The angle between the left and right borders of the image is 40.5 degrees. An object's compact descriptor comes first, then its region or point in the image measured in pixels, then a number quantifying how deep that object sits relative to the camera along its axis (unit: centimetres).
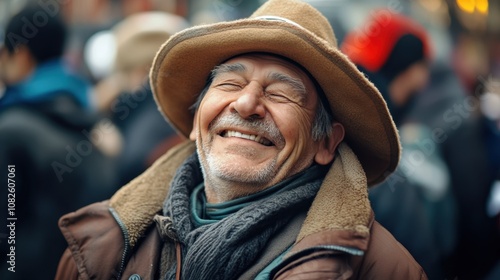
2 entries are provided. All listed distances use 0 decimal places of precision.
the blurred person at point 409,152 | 400
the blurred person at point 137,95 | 452
